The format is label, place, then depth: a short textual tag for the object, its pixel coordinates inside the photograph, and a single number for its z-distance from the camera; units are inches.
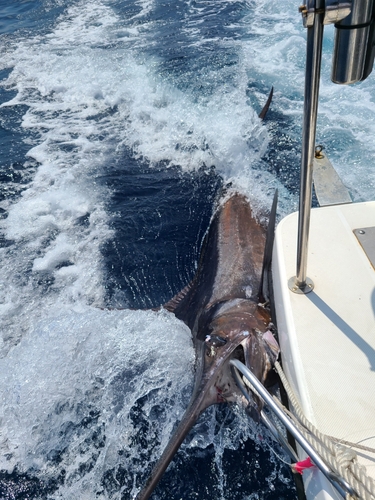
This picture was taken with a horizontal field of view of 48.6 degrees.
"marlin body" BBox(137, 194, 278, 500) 84.3
